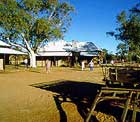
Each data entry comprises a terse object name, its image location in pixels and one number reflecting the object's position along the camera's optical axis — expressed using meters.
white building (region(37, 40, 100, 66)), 25.41
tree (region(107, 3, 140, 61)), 25.00
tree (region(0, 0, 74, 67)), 18.36
